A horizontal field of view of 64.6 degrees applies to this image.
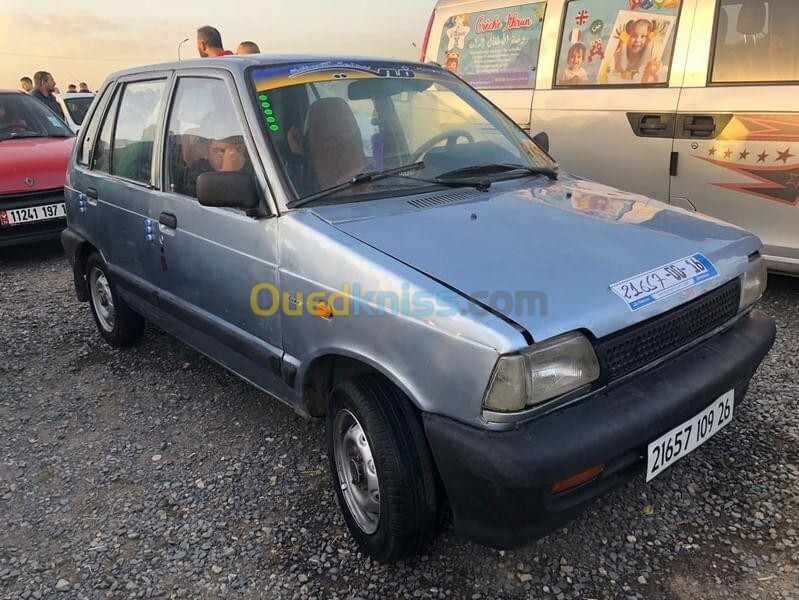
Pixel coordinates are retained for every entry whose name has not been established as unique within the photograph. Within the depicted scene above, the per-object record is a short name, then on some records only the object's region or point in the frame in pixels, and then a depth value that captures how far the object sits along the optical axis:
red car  6.17
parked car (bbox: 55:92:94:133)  10.54
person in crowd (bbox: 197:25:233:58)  5.79
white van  4.00
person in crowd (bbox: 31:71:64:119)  9.25
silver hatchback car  1.77
